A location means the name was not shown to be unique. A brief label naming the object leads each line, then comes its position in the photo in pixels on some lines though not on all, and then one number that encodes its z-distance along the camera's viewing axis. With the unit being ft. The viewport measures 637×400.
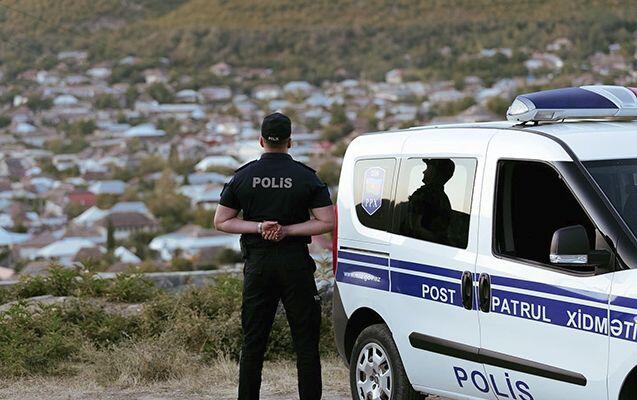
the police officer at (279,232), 38.01
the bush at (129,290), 65.16
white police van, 30.83
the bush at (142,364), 51.34
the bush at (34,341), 53.31
